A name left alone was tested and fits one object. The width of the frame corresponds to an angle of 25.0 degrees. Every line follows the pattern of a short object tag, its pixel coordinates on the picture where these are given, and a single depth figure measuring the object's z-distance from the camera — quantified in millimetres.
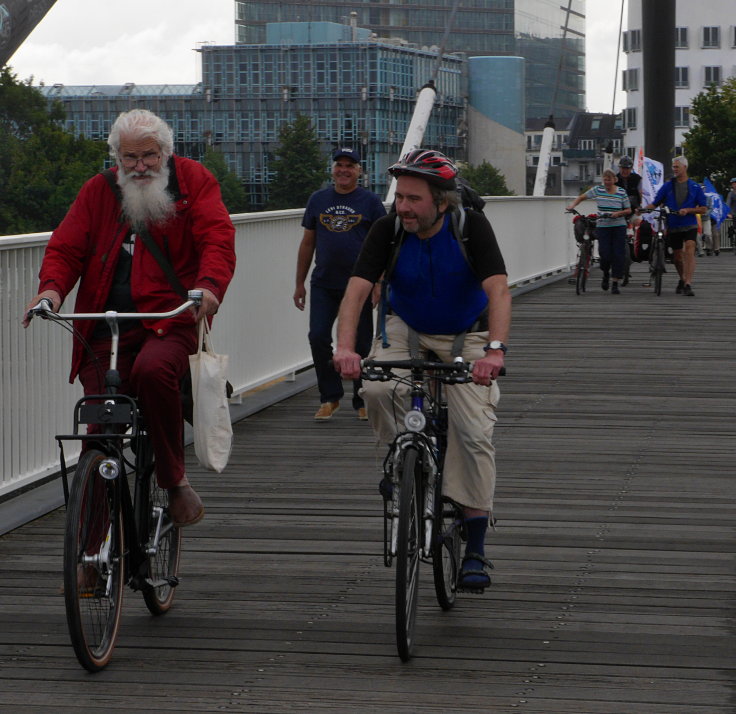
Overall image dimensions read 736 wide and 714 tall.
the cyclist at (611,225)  21144
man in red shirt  5352
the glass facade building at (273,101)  149250
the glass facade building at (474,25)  177500
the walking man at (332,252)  10258
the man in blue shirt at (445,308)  5316
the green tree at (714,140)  51750
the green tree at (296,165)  140875
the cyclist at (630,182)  21891
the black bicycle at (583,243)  22359
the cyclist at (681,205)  20719
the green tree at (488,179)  162500
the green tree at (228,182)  138250
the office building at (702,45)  149250
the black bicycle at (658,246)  21141
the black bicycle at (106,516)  4773
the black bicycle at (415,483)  4910
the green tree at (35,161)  112312
